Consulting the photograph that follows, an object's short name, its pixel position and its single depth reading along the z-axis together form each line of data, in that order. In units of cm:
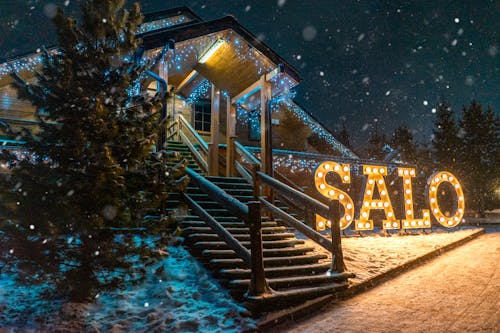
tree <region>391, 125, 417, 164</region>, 3901
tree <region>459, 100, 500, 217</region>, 2727
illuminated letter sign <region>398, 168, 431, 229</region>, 1183
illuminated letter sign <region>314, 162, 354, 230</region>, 967
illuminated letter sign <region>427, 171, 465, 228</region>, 1245
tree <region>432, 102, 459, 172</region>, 2909
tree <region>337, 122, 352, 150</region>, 5735
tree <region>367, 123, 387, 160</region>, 4542
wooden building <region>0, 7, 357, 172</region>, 890
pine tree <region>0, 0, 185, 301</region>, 404
